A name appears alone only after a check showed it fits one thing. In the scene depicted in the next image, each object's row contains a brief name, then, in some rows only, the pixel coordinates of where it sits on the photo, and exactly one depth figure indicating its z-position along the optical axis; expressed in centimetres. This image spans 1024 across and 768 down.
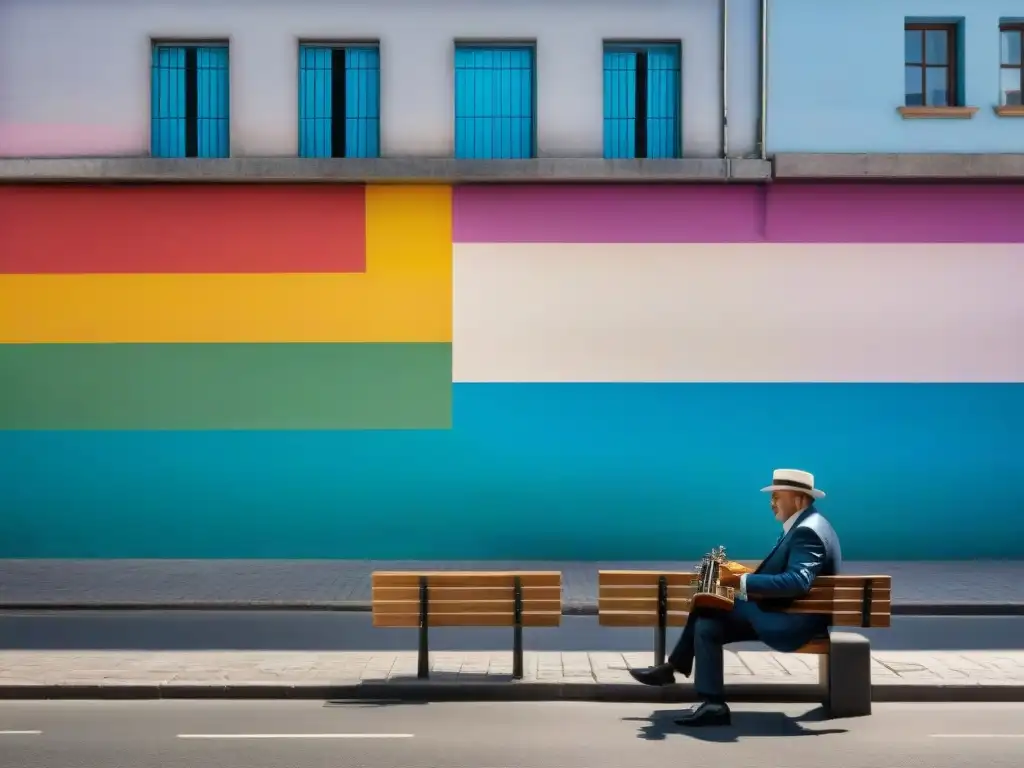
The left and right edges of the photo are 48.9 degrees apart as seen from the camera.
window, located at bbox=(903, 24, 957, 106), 1572
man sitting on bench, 732
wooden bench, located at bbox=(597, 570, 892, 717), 754
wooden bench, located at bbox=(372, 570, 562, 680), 828
